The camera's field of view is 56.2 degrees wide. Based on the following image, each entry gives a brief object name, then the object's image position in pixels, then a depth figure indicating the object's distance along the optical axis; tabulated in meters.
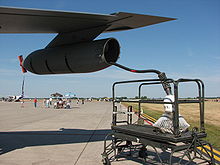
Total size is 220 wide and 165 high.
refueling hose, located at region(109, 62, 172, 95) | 4.44
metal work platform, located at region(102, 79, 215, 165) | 3.74
